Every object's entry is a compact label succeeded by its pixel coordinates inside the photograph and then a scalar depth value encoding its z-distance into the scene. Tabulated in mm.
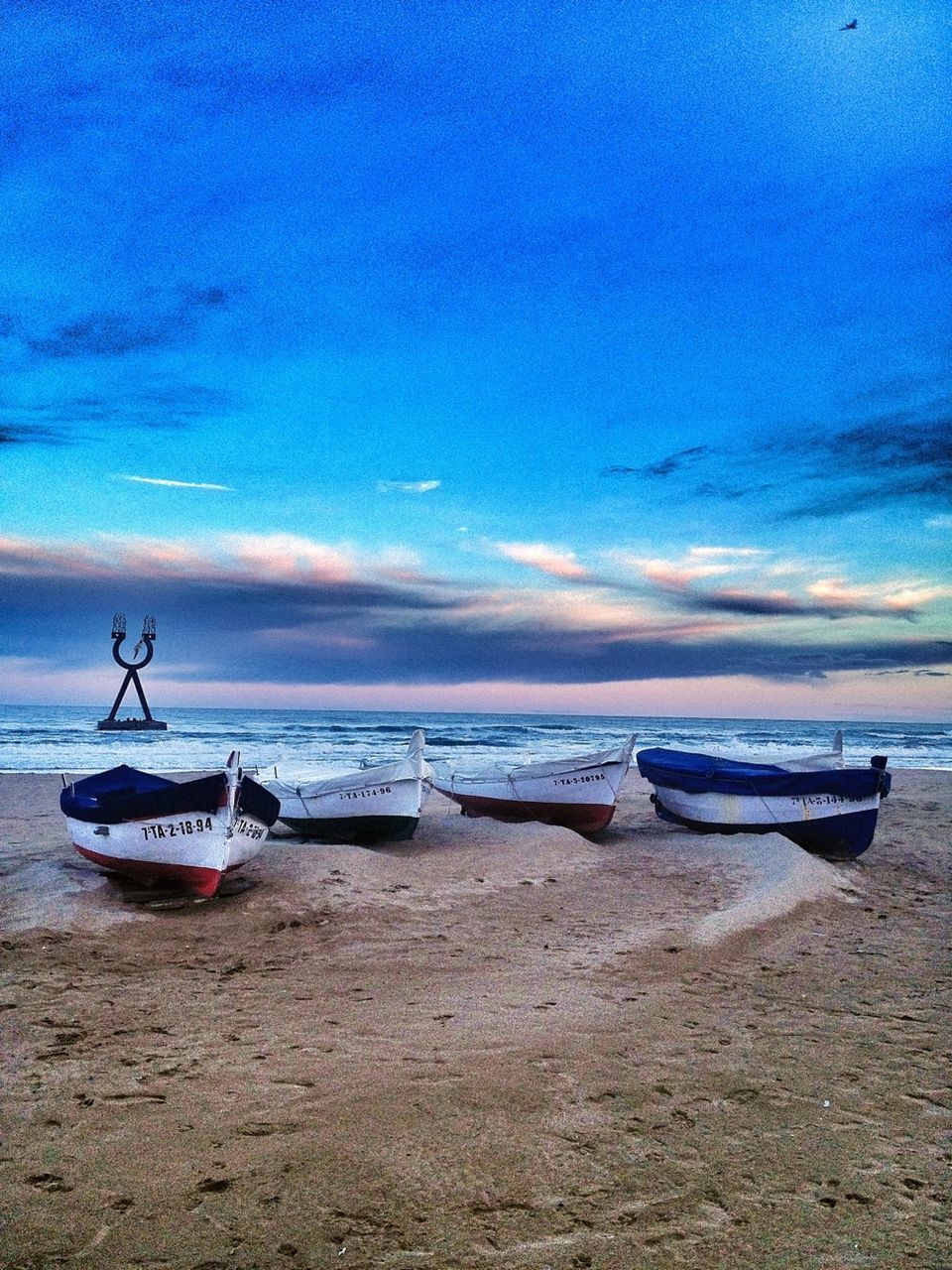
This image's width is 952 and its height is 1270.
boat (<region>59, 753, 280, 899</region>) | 8711
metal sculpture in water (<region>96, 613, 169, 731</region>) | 52625
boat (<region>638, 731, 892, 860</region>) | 12211
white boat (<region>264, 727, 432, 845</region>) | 12352
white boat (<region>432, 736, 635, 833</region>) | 13633
